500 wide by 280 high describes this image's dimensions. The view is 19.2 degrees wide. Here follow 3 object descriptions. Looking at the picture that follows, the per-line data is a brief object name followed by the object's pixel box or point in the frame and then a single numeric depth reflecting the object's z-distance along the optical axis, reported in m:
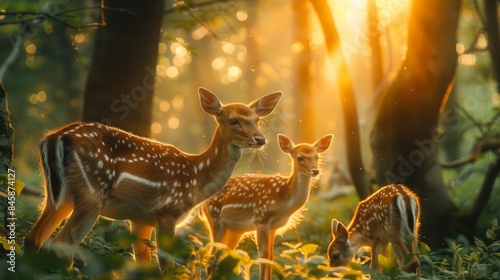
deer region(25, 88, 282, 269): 11.91
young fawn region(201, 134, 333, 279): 17.36
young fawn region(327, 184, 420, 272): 16.92
